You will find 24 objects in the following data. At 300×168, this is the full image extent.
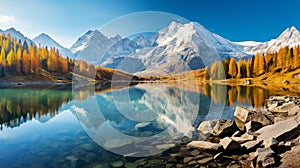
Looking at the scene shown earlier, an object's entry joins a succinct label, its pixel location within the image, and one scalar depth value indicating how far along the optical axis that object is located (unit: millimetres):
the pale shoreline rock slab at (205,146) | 9227
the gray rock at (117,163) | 8102
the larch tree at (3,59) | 82444
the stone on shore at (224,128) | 11633
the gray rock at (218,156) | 8523
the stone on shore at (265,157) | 6855
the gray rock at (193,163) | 8164
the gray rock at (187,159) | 8439
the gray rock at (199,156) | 8691
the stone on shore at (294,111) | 13186
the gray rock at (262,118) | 12152
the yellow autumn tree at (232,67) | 90625
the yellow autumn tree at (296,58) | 78500
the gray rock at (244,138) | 9680
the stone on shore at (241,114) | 13865
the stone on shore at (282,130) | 8711
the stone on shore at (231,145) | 8992
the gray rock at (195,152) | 9105
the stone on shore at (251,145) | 8875
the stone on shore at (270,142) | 7977
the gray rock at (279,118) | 11734
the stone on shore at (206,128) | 11948
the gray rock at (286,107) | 16234
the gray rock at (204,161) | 8211
